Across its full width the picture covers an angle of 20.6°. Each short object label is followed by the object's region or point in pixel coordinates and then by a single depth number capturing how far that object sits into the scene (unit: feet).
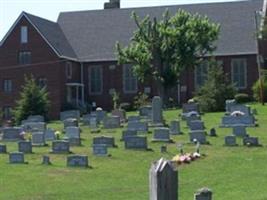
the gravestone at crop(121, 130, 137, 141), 99.44
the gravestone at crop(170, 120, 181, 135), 108.27
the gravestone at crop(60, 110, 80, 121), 156.19
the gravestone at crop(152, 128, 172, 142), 99.60
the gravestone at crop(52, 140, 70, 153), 90.63
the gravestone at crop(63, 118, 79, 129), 127.88
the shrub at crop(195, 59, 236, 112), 158.61
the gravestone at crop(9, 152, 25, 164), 81.91
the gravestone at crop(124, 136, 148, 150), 92.12
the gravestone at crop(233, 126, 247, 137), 100.22
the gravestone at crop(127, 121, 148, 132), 112.98
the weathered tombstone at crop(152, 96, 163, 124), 124.88
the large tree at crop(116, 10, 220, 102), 187.73
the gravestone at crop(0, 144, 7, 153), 92.75
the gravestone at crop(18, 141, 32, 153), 91.40
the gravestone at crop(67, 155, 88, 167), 77.92
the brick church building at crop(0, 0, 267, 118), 214.28
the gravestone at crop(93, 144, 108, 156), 86.62
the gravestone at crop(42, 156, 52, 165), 80.28
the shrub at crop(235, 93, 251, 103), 187.11
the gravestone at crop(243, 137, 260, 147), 91.15
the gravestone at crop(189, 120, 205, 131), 107.24
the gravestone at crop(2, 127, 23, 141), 110.83
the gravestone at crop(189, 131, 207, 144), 95.47
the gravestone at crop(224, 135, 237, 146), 92.32
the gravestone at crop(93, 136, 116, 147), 95.20
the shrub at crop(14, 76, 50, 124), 173.17
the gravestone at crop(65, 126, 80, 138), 104.89
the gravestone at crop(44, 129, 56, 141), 107.84
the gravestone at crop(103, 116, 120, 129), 126.00
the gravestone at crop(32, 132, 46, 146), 100.99
